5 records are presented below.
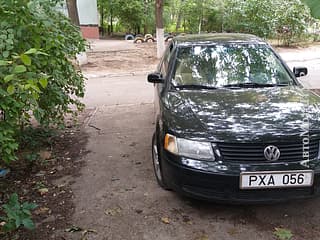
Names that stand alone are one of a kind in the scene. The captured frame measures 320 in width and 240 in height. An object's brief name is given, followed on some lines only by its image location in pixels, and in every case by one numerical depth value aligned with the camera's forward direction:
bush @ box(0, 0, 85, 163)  2.26
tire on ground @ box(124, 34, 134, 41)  22.00
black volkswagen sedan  2.91
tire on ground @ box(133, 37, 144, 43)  18.95
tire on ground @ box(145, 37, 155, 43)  19.13
